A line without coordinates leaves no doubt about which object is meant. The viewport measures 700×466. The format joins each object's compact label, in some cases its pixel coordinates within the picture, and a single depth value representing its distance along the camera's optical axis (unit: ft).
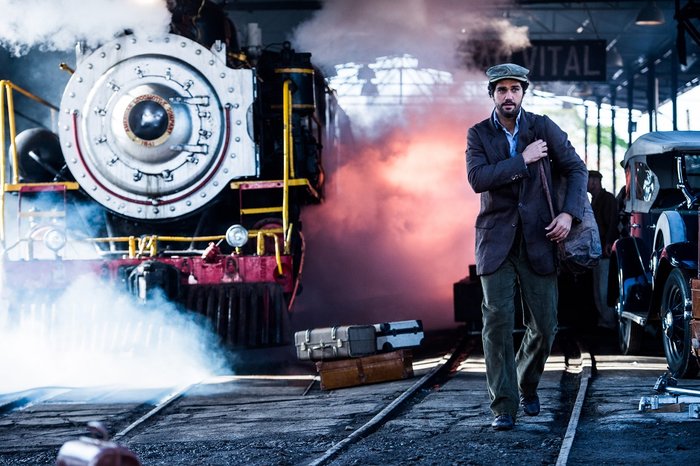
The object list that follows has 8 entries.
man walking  29.66
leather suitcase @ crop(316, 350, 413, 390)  42.10
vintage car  39.89
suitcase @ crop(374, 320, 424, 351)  44.95
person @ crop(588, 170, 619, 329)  60.26
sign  99.06
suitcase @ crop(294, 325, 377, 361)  43.68
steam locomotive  48.37
